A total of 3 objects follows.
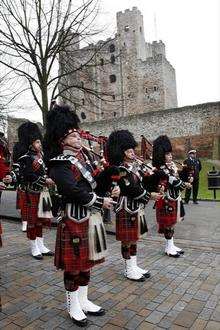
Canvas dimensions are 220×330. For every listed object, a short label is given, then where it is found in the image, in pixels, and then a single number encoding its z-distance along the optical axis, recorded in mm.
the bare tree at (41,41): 13359
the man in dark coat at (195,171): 12836
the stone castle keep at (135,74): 51125
